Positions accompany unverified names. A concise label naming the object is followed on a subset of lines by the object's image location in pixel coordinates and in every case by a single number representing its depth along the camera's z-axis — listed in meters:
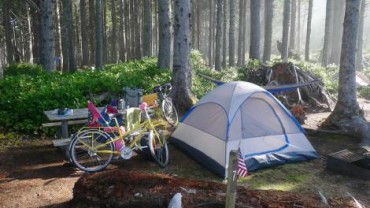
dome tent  6.58
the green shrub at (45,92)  7.81
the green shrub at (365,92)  16.19
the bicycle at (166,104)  9.03
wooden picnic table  6.90
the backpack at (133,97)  7.83
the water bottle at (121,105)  7.04
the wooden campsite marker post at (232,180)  3.43
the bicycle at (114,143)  6.03
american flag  4.90
